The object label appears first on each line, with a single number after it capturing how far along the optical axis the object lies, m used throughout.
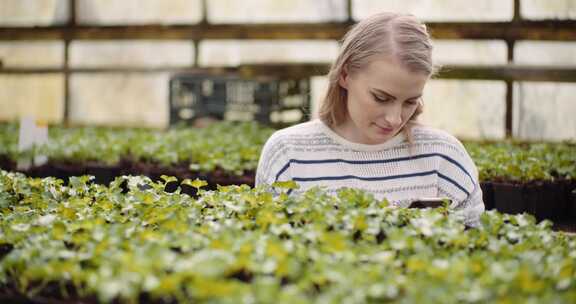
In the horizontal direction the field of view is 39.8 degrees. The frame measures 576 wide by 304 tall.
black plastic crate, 6.29
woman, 2.49
